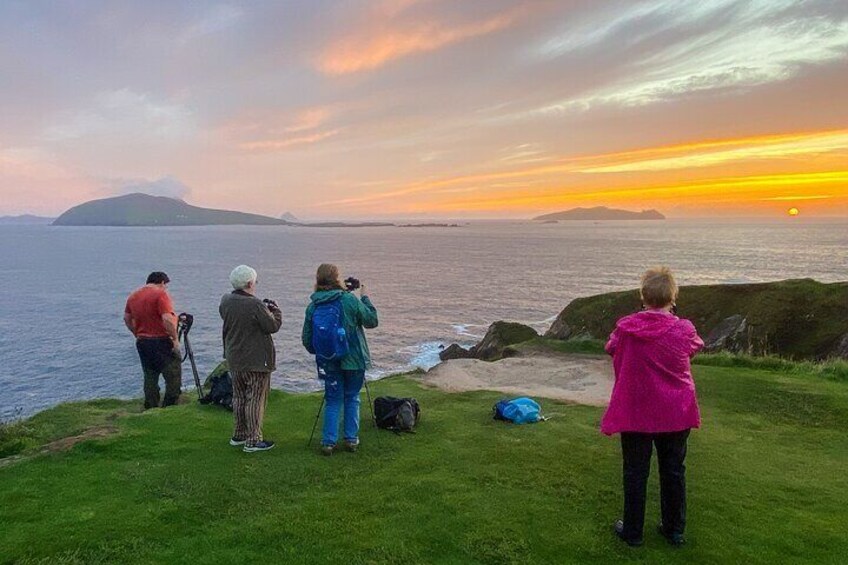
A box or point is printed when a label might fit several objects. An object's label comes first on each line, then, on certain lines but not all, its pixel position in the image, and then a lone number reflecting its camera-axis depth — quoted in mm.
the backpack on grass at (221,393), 10383
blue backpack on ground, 9680
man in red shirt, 10305
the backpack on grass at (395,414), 9062
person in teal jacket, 7578
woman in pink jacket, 5082
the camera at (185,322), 11158
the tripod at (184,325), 11164
